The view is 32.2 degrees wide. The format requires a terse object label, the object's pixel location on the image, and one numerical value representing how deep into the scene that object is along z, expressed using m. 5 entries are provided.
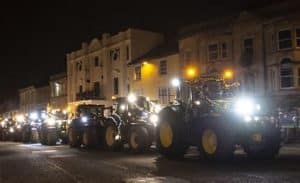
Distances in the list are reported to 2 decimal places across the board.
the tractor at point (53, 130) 35.00
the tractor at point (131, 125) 23.33
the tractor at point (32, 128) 40.16
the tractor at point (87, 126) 27.88
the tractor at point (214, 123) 17.14
